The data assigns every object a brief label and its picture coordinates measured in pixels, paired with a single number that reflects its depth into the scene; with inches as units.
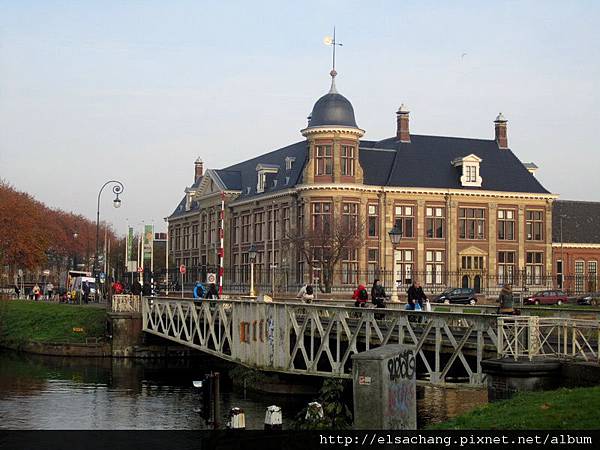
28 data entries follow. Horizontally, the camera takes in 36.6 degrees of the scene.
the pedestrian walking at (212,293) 1704.0
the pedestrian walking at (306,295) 1496.6
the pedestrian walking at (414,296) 1284.4
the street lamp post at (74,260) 5180.1
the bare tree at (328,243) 2770.7
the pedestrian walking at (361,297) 1325.0
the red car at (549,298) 2711.6
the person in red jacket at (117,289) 2230.6
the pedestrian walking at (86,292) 2896.9
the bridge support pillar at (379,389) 506.3
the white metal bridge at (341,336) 815.1
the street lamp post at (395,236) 1435.8
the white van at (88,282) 3353.3
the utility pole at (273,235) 3123.0
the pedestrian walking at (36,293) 3132.9
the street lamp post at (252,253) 1867.7
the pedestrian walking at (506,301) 922.0
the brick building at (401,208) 2906.0
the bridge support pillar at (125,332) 2030.0
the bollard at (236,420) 697.0
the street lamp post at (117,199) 2267.6
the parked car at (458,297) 2677.2
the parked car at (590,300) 2566.4
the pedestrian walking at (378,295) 1293.7
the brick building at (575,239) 3553.2
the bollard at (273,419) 672.4
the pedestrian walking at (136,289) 2174.0
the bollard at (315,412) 572.4
